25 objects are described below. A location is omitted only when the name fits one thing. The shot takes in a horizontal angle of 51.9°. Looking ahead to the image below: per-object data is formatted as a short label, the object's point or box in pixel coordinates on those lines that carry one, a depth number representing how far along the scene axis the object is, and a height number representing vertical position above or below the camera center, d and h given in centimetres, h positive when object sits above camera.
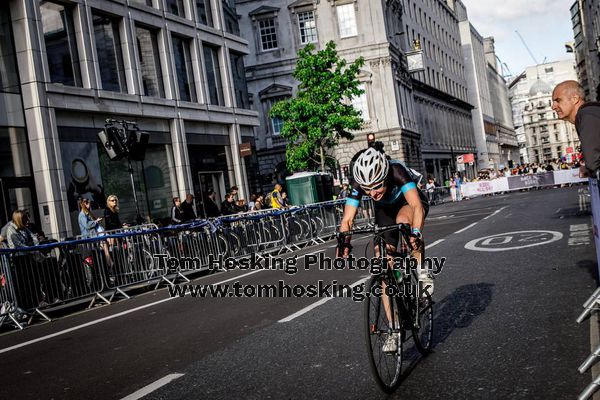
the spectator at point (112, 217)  1427 +5
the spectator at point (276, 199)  2253 -16
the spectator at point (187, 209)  1786 -4
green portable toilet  3117 +16
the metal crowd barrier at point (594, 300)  409 -131
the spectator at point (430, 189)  4187 -116
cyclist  447 -18
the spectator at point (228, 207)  2109 -16
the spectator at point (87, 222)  1359 +2
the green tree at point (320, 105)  3416 +477
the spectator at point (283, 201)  2266 -27
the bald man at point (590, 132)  429 +12
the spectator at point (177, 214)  1777 -12
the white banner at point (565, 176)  3793 -152
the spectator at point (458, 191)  4422 -163
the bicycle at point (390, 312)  421 -98
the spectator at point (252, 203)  2499 -18
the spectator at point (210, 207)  1973 -9
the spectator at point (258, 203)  2338 -23
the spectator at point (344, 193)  3028 -41
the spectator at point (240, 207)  2193 -24
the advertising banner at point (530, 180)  4134 -157
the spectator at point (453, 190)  4468 -157
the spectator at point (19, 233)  1141 +0
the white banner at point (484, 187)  4375 -165
